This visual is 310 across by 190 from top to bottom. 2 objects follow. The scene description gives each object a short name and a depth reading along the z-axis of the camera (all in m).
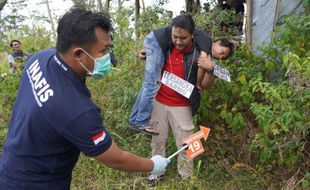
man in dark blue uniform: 1.08
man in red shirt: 2.10
